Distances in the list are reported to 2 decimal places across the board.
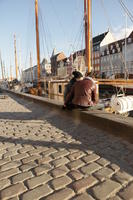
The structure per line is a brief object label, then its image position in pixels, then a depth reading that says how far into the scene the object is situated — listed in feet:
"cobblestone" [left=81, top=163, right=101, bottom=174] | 8.85
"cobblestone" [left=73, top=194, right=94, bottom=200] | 6.91
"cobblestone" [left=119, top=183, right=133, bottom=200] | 6.87
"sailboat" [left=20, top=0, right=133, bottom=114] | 32.31
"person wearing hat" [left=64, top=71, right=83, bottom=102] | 19.30
